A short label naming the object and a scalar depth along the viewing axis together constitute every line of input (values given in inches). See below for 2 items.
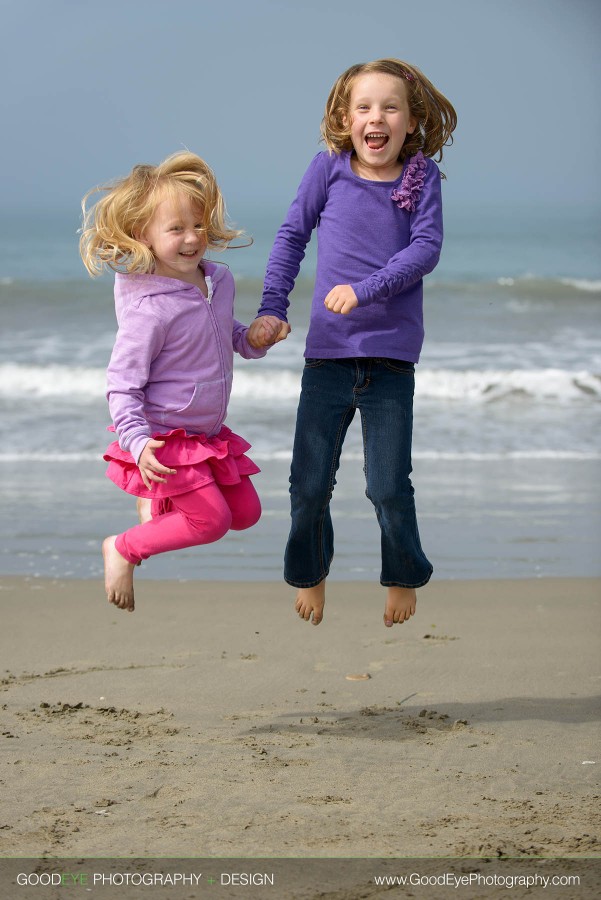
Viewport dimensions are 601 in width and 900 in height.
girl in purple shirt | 303.6
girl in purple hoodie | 287.7
